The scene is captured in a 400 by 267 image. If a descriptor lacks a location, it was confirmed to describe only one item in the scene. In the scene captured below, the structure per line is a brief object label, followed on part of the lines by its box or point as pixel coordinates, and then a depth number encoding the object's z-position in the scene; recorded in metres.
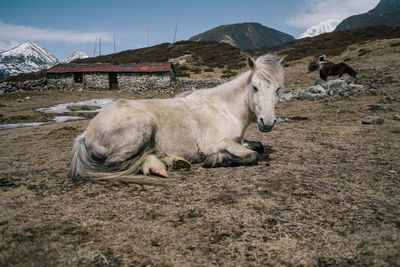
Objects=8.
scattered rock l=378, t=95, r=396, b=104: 9.36
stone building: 27.25
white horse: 3.19
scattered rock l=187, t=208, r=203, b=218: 2.29
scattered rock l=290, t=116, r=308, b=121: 8.22
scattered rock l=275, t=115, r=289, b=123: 8.03
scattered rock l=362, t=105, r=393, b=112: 8.12
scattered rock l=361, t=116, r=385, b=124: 6.56
